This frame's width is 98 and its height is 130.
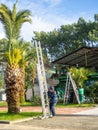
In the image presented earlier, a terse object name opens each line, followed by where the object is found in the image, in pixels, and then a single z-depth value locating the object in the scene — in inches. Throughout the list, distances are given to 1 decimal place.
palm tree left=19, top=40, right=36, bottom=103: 743.6
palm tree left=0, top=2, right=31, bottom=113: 441.4
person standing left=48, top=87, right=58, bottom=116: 409.2
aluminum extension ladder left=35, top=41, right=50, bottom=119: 403.2
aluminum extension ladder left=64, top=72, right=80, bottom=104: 617.9
